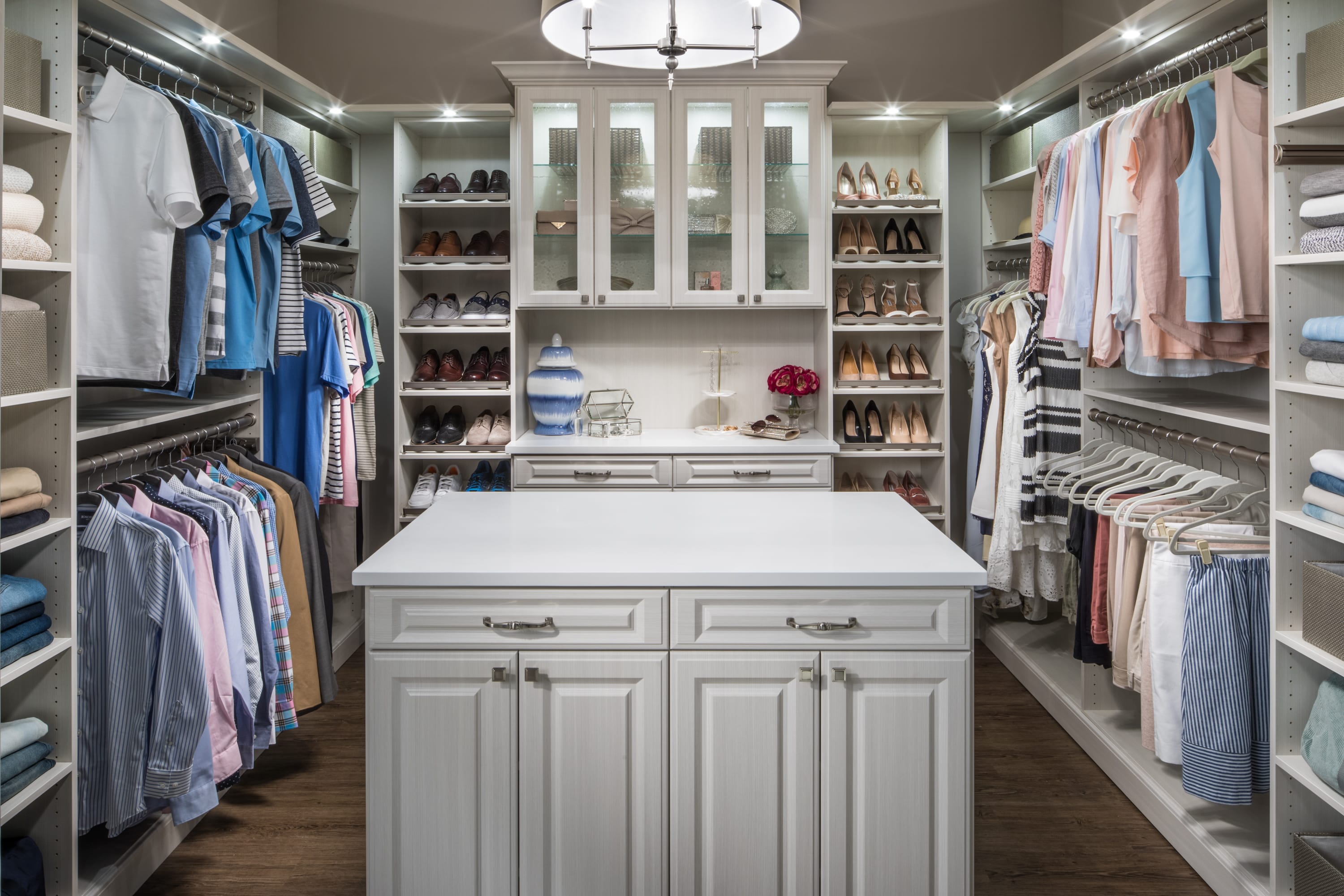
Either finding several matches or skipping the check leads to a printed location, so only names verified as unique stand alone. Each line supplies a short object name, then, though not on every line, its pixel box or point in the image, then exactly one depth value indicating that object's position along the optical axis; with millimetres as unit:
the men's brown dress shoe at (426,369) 3959
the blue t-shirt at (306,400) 3293
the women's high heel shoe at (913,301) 3986
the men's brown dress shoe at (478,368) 3965
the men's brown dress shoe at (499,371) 3941
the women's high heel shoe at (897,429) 3967
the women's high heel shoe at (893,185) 3998
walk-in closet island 1762
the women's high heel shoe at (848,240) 3916
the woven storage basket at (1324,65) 1829
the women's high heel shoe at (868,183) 3965
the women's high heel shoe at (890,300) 3992
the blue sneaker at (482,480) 3951
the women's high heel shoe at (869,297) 3963
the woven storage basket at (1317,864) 1827
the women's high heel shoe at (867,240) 3918
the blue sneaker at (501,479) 3984
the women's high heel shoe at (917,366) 3943
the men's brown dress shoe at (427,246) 3932
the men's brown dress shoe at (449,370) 3949
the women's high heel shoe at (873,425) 3980
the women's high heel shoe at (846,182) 4008
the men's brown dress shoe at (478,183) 3973
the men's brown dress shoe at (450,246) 3926
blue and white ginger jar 3988
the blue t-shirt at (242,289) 2537
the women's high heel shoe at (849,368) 3955
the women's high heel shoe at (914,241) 3939
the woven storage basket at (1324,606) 1838
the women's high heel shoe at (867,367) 3961
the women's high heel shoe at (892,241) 3943
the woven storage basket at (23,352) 1772
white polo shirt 2127
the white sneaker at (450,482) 3912
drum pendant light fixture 2029
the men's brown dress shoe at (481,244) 3949
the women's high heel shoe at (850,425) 3992
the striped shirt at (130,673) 2098
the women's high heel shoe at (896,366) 3967
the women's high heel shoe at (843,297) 3949
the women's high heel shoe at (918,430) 3967
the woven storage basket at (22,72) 1828
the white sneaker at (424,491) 3879
